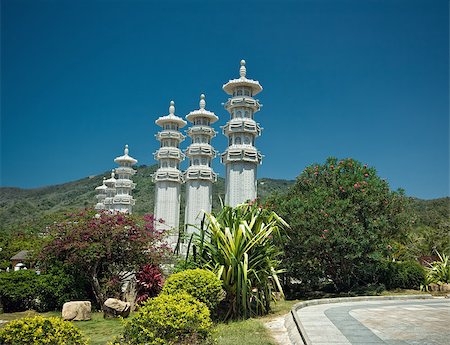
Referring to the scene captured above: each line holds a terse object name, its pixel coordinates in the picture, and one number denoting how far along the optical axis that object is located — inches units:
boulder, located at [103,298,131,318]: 443.2
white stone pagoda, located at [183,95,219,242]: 1352.1
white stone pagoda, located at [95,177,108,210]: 2141.0
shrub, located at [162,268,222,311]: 328.8
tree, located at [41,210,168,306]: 511.5
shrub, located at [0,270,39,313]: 497.7
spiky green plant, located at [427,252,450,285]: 679.1
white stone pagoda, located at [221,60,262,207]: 1175.0
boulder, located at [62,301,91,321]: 440.7
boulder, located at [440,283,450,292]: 652.1
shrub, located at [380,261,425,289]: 666.8
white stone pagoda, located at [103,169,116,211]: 2047.2
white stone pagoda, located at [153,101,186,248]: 1459.2
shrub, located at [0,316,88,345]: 184.4
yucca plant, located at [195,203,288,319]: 365.7
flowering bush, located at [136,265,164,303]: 487.5
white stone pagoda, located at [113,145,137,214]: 1815.9
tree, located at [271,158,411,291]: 573.3
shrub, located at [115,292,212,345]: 208.2
